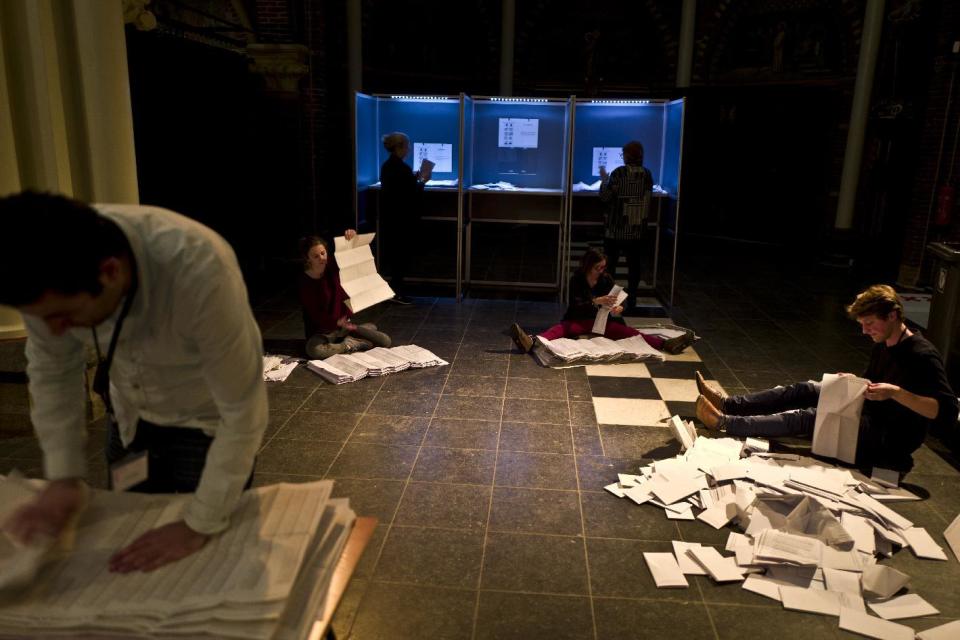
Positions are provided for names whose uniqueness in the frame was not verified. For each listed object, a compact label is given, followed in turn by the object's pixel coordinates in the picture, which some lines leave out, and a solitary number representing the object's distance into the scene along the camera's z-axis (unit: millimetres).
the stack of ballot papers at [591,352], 5387
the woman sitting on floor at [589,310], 5629
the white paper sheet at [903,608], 2566
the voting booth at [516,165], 7816
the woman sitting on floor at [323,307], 5203
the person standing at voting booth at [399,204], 7172
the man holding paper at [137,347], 1132
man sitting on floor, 3381
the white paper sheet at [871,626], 2453
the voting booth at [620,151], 7801
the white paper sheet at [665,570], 2725
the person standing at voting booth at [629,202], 6910
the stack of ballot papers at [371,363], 4957
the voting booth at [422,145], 7934
